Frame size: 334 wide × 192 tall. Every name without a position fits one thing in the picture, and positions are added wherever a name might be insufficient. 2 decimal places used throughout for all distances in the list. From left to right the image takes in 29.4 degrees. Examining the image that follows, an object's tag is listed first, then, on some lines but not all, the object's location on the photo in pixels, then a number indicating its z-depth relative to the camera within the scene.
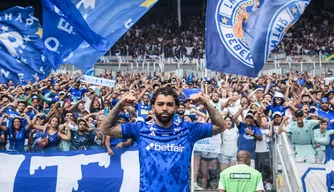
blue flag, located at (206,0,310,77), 11.59
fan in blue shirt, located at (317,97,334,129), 11.33
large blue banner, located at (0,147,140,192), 9.73
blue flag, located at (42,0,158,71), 10.32
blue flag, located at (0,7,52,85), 13.20
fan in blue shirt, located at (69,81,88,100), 14.82
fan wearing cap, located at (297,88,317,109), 12.12
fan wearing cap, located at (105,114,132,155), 9.71
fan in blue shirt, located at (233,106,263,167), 9.83
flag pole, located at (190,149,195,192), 9.69
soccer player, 4.75
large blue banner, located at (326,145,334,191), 9.16
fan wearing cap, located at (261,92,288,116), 12.51
